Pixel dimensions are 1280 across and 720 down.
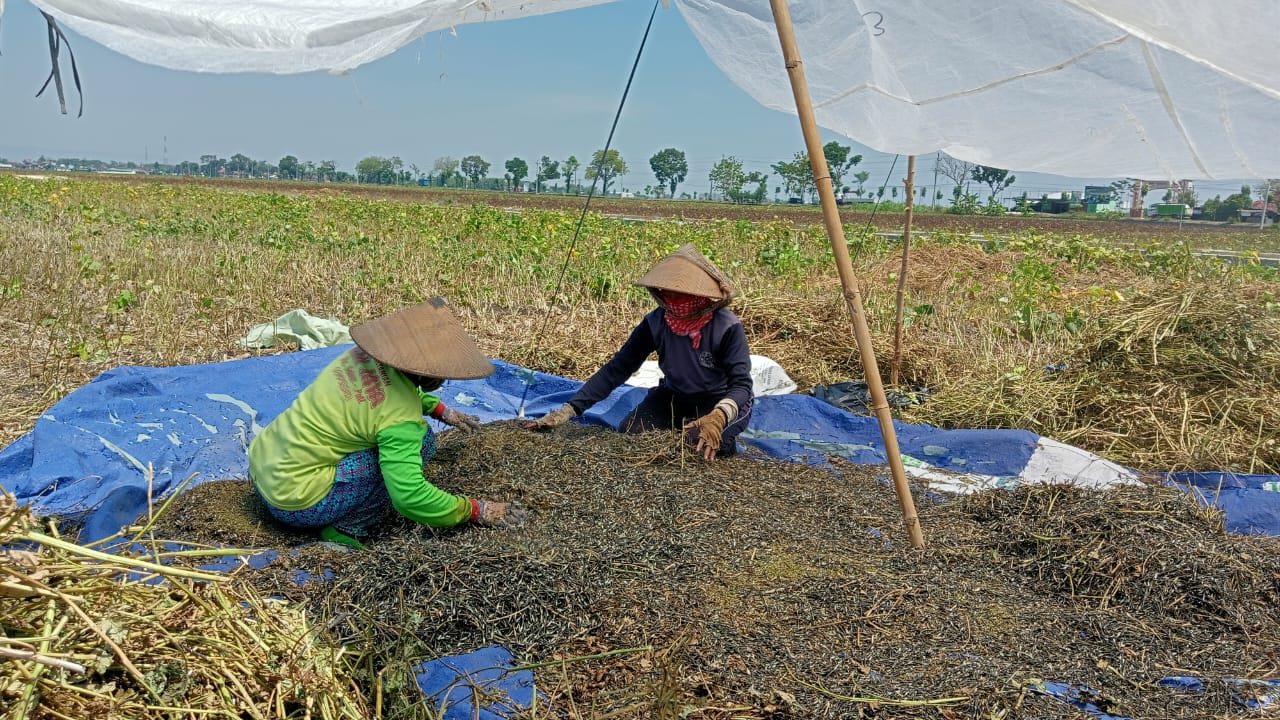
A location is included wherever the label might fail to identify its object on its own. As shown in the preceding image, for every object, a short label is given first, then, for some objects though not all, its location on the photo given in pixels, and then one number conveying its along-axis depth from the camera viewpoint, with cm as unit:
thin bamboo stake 421
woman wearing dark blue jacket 337
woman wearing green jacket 244
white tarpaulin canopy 258
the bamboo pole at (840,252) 239
